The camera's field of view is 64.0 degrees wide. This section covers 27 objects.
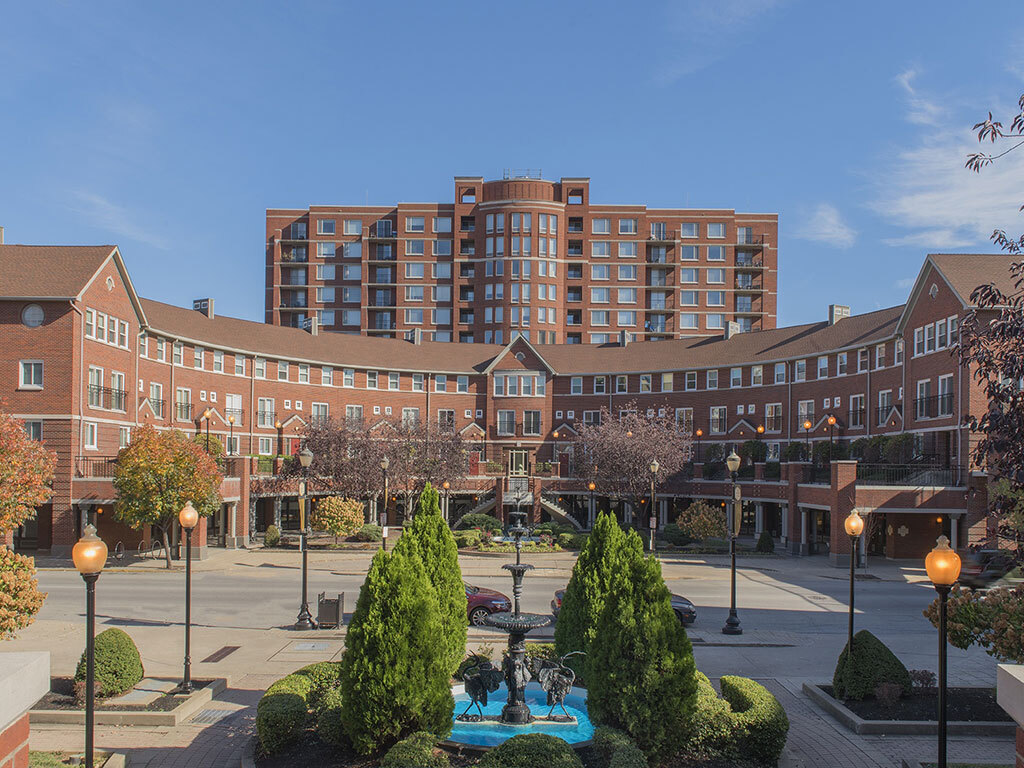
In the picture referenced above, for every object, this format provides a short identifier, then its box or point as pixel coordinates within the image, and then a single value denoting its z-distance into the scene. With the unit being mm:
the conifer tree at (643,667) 11531
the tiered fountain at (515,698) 12898
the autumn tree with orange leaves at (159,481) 36094
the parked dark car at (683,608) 24219
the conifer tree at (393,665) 11325
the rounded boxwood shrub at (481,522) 52334
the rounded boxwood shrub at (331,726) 12273
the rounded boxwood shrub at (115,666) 15328
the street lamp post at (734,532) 23609
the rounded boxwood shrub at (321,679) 14133
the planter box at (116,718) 14383
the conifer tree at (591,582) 12945
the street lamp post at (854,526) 17859
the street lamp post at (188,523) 17234
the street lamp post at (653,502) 36972
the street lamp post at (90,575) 9492
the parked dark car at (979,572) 27578
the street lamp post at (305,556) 23547
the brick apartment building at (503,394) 40031
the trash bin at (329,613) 23453
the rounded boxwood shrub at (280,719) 12242
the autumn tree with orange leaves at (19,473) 26234
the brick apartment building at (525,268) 87562
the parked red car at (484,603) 24203
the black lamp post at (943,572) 9850
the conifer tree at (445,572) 14586
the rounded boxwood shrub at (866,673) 15828
